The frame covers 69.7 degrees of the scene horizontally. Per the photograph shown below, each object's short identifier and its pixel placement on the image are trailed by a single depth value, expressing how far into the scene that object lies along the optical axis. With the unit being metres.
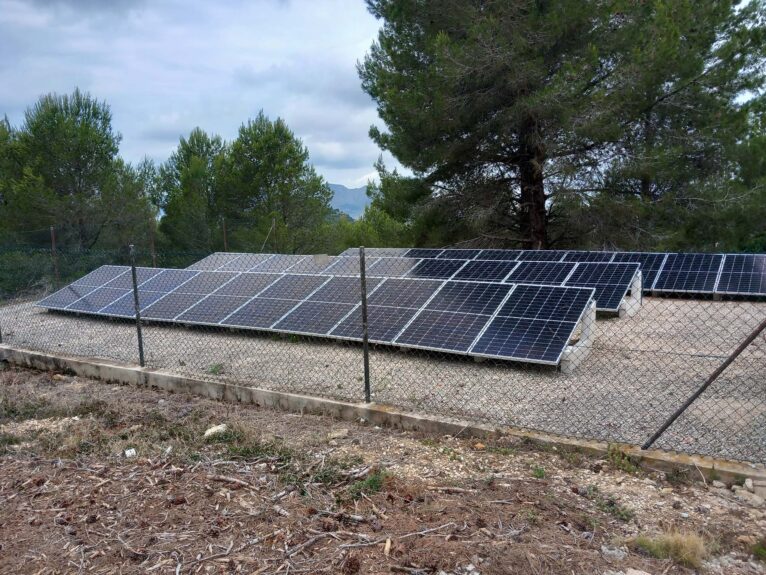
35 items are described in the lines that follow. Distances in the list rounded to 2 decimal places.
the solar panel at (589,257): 10.39
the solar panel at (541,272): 8.70
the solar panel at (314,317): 7.20
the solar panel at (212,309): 8.19
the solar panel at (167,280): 9.64
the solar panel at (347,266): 10.07
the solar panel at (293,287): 8.15
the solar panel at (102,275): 10.78
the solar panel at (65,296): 10.10
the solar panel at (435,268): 9.55
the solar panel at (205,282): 9.22
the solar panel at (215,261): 13.50
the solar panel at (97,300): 9.59
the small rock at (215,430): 4.43
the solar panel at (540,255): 10.46
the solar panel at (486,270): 9.02
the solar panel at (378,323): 6.68
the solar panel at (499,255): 11.46
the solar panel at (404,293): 7.20
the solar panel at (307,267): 10.89
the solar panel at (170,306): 8.55
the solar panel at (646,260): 10.34
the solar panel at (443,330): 6.21
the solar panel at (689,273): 9.82
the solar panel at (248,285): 8.68
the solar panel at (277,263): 11.84
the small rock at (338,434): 4.42
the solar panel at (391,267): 10.29
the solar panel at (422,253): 12.27
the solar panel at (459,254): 11.66
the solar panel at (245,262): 12.64
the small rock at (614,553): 2.71
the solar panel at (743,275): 9.45
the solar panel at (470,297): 6.68
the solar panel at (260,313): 7.68
